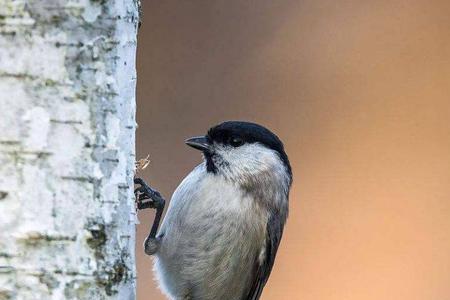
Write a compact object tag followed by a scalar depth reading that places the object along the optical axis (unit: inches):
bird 103.7
